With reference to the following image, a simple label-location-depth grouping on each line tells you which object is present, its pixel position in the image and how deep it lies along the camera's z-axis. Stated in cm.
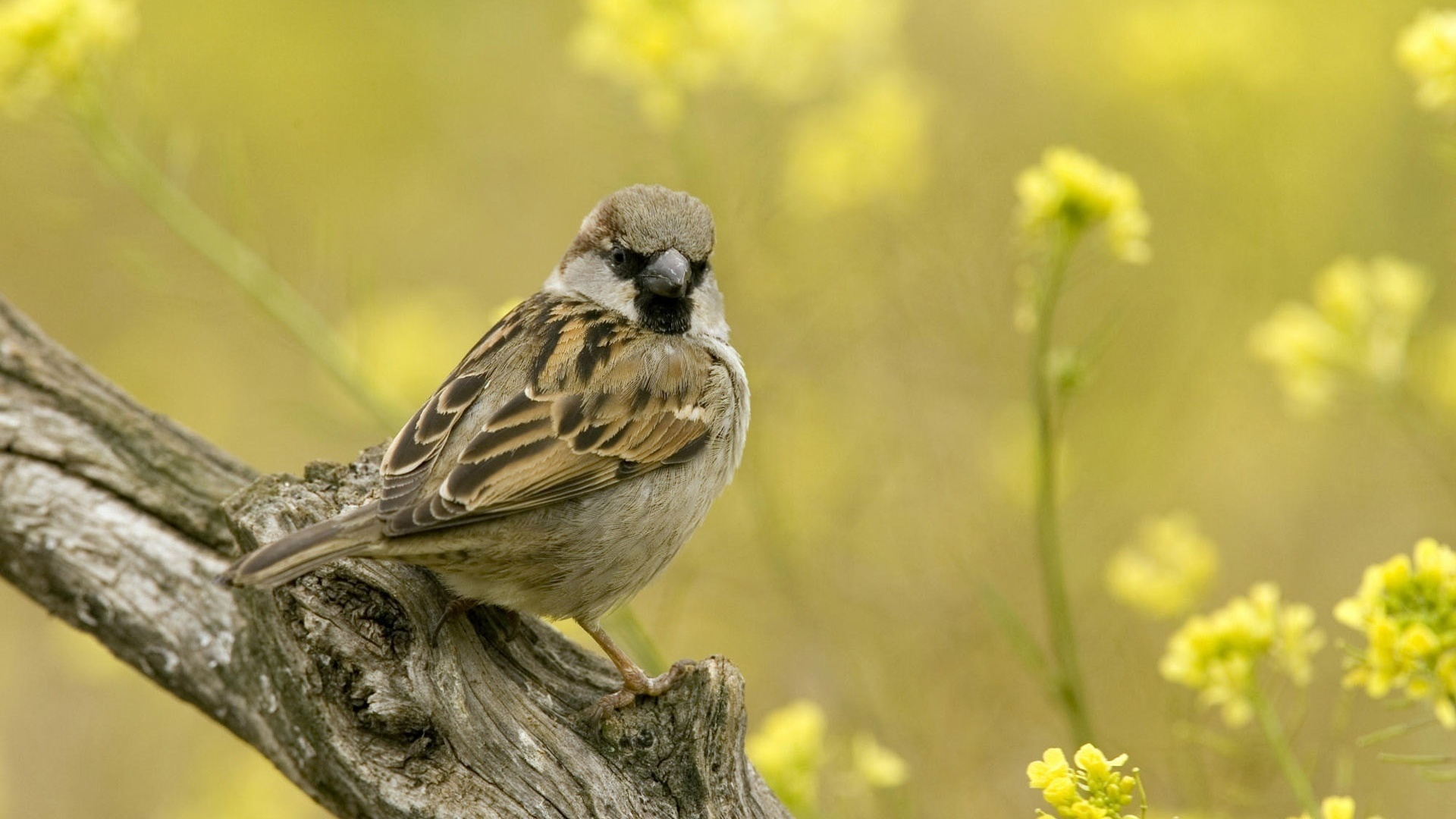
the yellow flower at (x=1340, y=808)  473
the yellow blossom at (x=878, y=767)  683
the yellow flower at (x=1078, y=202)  714
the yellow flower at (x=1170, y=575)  759
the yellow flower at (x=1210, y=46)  1264
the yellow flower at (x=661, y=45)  915
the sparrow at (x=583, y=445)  652
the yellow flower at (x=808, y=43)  1012
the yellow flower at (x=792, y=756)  680
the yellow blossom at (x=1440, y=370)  977
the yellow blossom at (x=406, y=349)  1045
